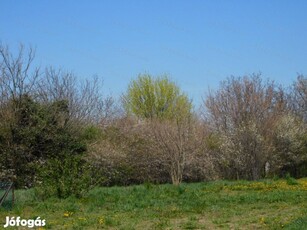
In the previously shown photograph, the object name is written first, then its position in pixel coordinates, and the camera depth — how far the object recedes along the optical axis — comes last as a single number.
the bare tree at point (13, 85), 18.22
